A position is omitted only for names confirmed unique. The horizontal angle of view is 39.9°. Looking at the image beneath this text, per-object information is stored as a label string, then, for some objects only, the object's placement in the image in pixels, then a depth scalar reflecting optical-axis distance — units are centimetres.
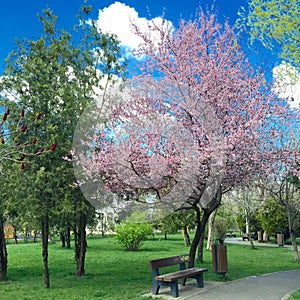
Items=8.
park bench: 841
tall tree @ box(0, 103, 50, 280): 1014
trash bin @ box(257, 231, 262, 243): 3419
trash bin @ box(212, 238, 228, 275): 1014
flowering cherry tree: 988
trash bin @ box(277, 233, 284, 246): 2852
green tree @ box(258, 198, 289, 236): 2812
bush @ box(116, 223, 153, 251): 2464
